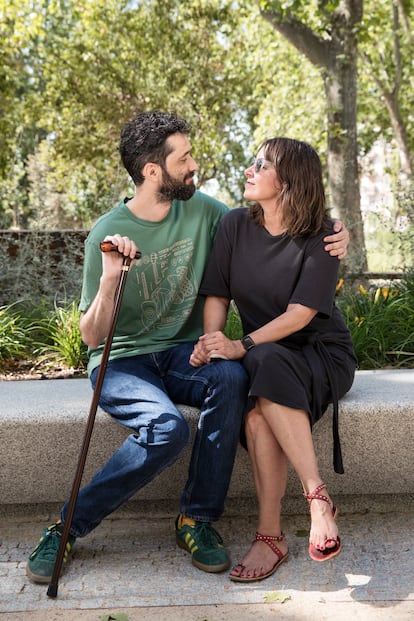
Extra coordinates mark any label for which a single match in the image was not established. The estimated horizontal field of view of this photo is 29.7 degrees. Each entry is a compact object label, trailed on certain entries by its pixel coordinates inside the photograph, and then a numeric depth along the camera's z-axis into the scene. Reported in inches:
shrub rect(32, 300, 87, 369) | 173.2
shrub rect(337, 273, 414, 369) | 168.4
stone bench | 120.4
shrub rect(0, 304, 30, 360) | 178.2
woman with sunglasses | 105.7
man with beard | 108.4
